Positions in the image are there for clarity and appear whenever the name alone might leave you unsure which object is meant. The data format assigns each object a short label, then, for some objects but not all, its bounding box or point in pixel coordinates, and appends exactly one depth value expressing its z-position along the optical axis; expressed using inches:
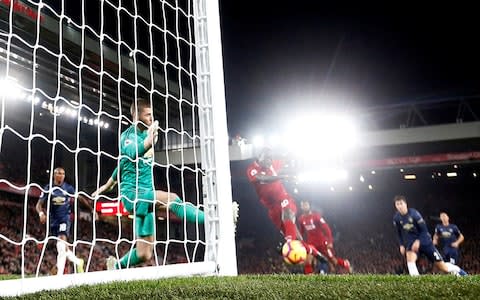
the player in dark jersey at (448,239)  242.8
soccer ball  245.1
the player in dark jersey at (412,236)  192.8
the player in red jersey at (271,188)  280.7
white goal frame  82.9
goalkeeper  95.3
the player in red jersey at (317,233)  293.0
